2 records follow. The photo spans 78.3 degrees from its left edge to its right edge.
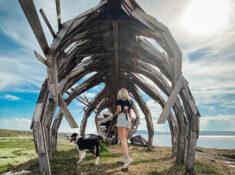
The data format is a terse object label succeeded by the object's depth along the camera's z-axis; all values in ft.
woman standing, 16.22
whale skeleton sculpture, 12.86
